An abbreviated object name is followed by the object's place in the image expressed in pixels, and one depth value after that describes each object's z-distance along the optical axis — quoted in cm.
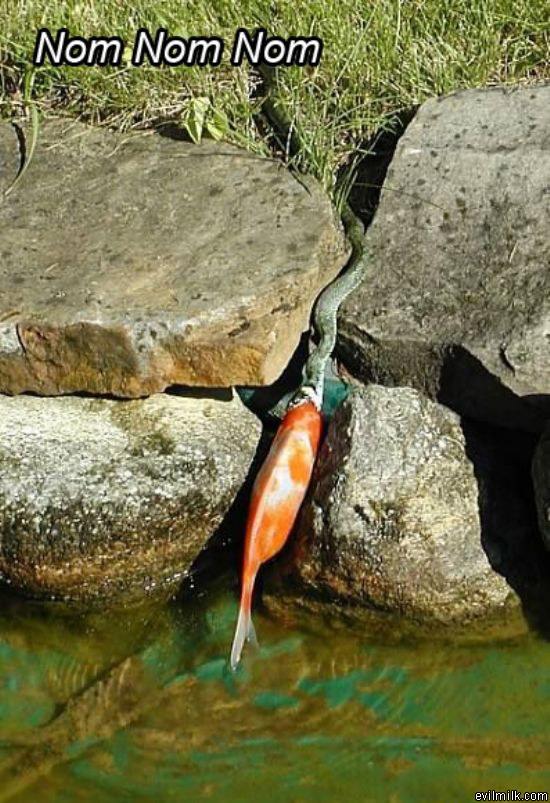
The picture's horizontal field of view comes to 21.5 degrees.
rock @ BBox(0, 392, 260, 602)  405
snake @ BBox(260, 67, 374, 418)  431
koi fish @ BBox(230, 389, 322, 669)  401
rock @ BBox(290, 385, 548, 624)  388
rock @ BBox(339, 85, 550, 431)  412
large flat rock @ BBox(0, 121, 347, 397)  411
